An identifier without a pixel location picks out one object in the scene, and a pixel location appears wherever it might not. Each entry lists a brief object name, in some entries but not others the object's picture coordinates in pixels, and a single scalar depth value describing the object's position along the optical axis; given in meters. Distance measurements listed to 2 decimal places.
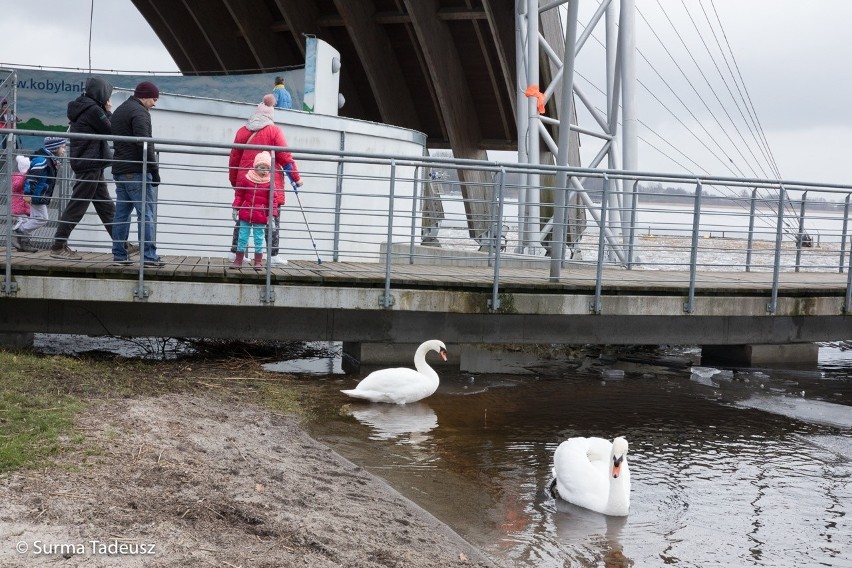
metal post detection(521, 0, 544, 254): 19.46
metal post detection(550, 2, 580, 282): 11.48
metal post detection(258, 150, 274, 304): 10.24
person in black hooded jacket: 10.58
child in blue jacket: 11.67
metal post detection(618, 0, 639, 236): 18.28
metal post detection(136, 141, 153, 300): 9.98
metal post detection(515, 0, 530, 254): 20.33
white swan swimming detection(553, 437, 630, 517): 6.68
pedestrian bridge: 10.30
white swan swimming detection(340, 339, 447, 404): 9.79
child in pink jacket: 12.28
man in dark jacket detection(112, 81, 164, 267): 10.30
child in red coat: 10.70
